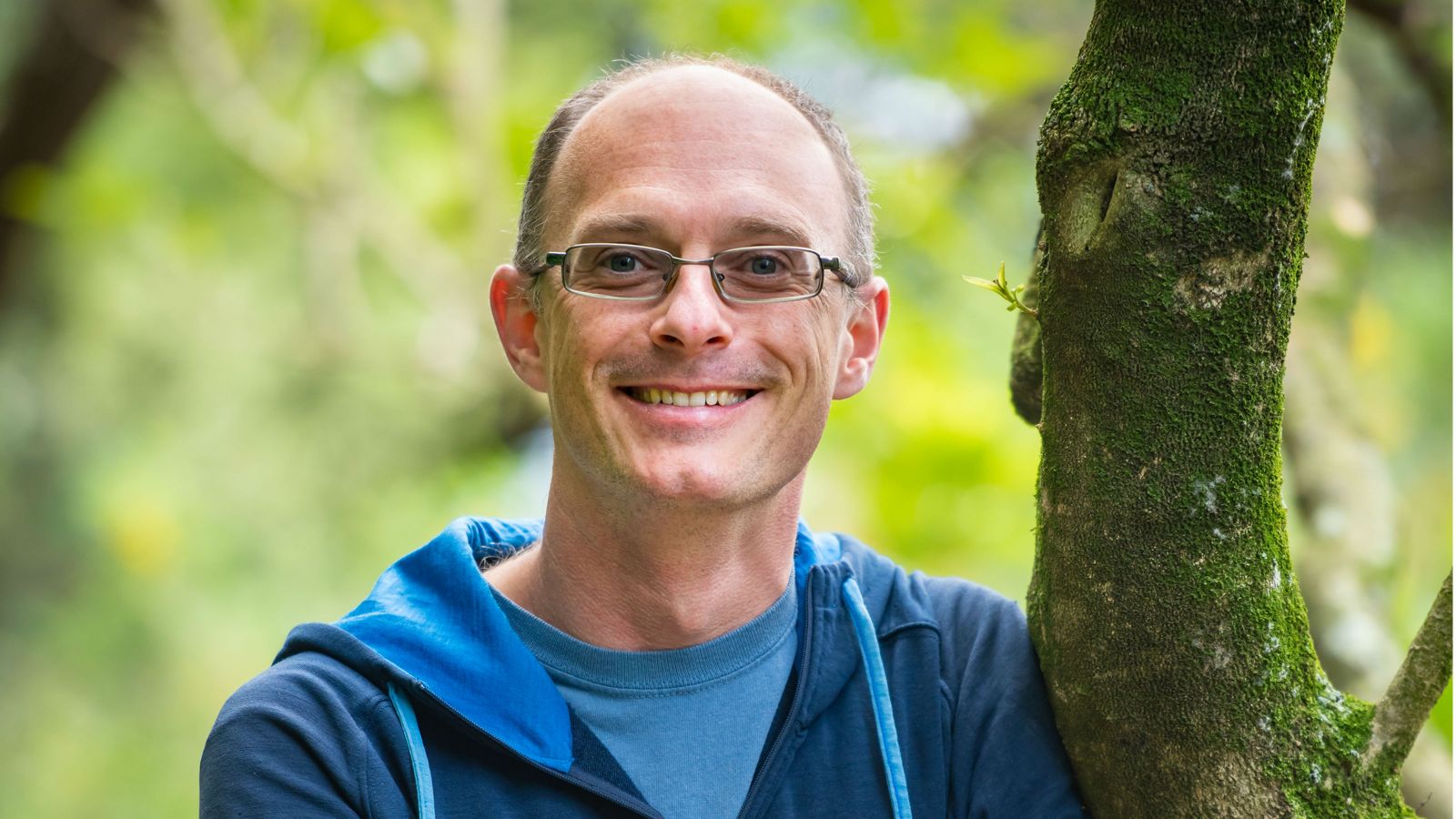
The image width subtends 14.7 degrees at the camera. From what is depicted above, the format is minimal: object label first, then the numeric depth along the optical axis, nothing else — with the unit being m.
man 2.44
